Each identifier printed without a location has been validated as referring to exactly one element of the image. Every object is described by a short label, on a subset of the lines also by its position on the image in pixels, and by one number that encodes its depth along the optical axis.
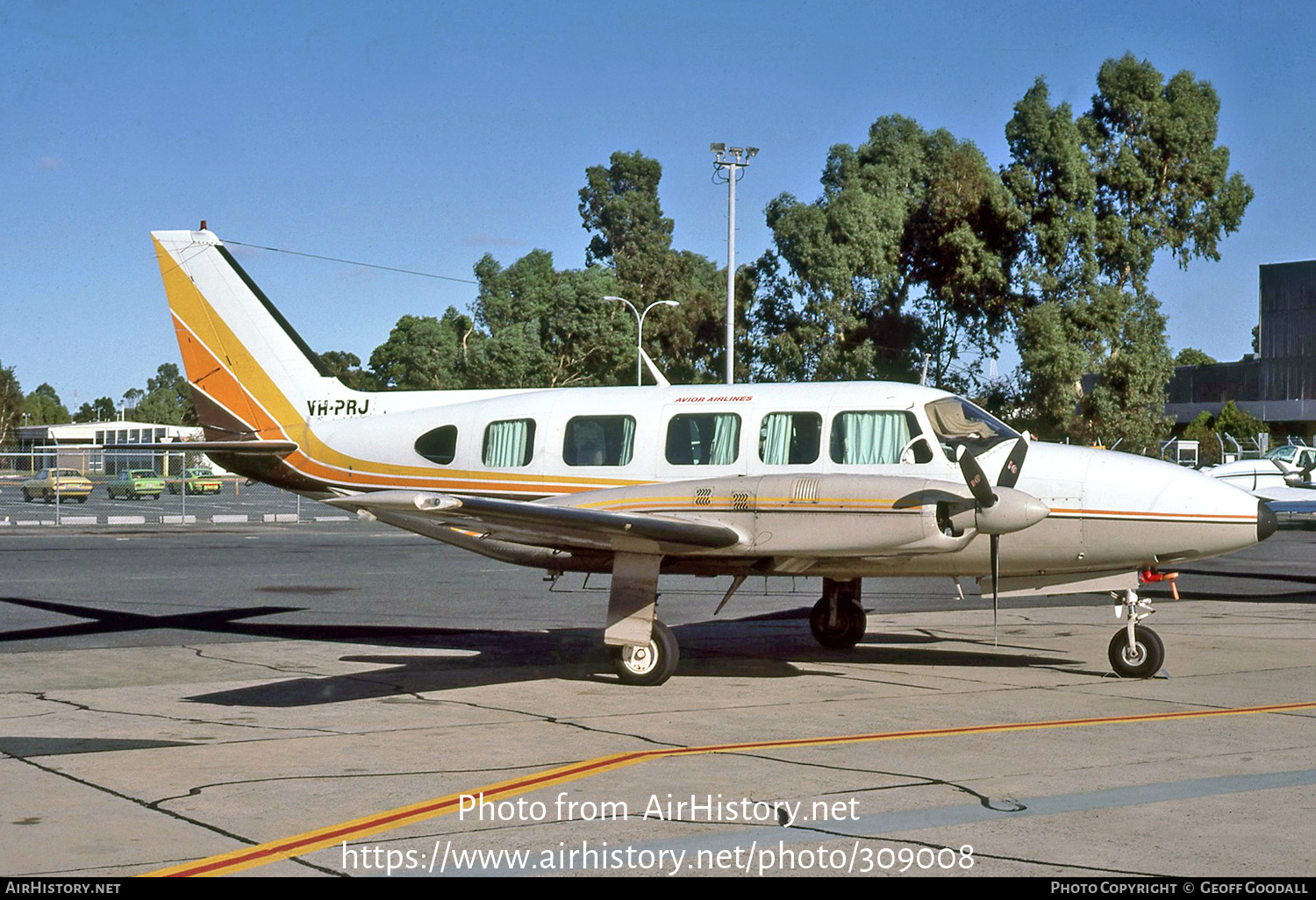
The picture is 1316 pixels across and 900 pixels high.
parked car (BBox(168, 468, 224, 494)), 70.06
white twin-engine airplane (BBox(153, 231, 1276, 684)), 12.23
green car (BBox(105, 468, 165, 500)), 62.97
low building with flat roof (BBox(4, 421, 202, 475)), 82.19
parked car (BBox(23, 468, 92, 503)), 57.97
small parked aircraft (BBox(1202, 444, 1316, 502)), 28.02
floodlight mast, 39.19
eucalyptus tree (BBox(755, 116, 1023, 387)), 48.84
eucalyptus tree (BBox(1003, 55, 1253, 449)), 47.03
